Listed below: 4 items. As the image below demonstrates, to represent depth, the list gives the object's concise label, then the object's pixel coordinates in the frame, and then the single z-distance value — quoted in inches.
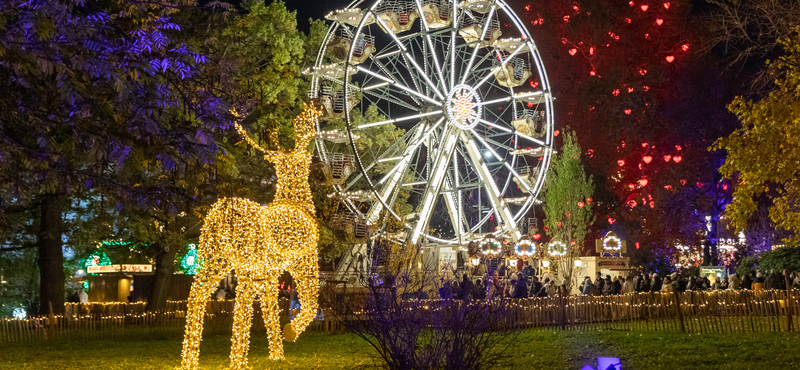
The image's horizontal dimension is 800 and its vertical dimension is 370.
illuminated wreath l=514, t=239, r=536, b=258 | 1147.1
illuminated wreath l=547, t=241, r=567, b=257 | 1203.9
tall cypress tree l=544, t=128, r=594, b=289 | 1362.0
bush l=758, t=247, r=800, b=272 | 979.9
